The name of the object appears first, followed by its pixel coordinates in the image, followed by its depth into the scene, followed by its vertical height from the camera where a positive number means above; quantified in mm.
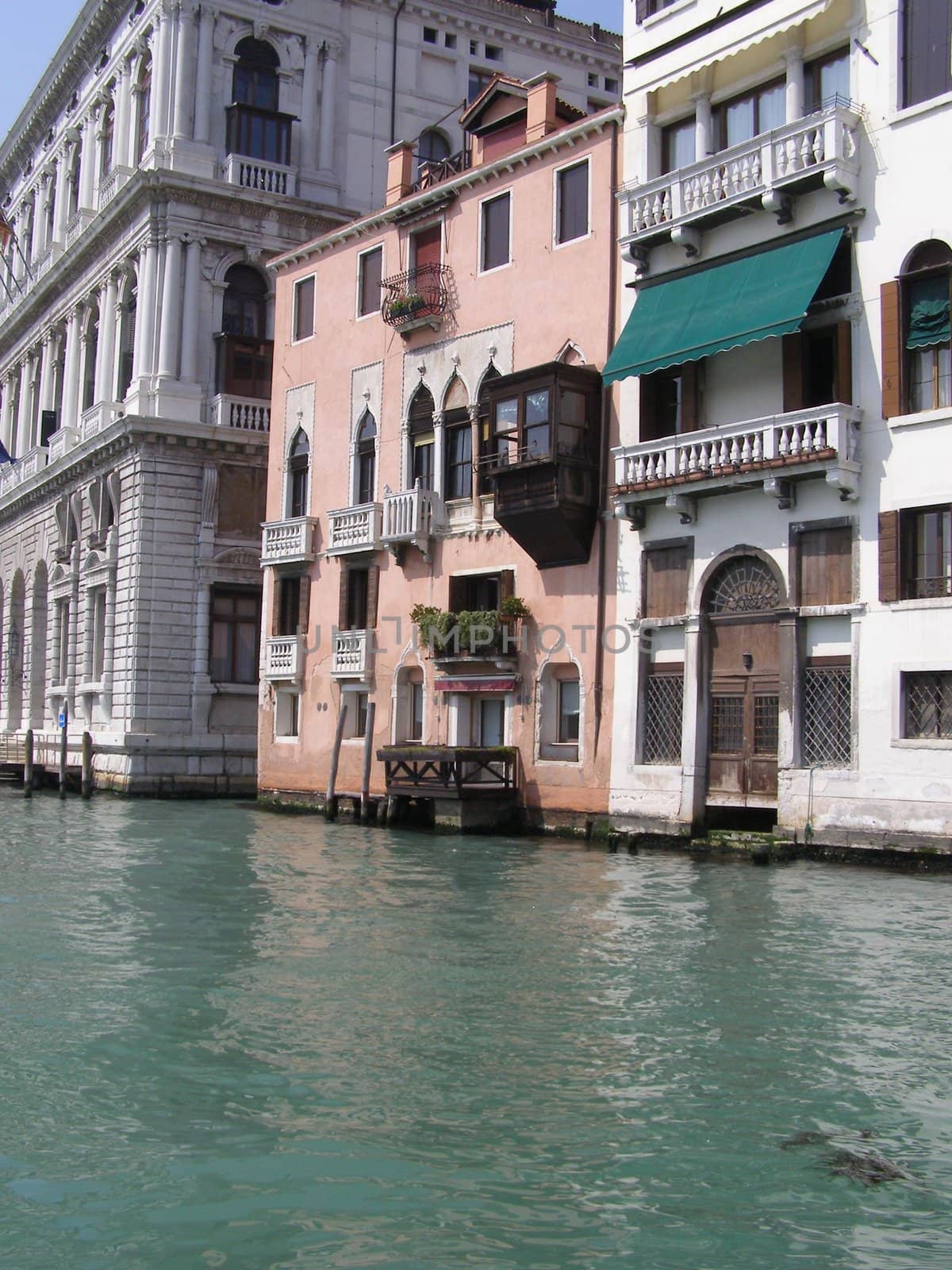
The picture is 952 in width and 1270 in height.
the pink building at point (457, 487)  20766 +3999
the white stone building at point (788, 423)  16484 +3849
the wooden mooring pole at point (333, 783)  24297 -732
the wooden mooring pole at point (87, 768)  30922 -713
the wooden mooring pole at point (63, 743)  31153 -202
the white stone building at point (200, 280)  32344 +10621
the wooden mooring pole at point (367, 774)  23484 -560
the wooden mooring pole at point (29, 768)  31078 -761
